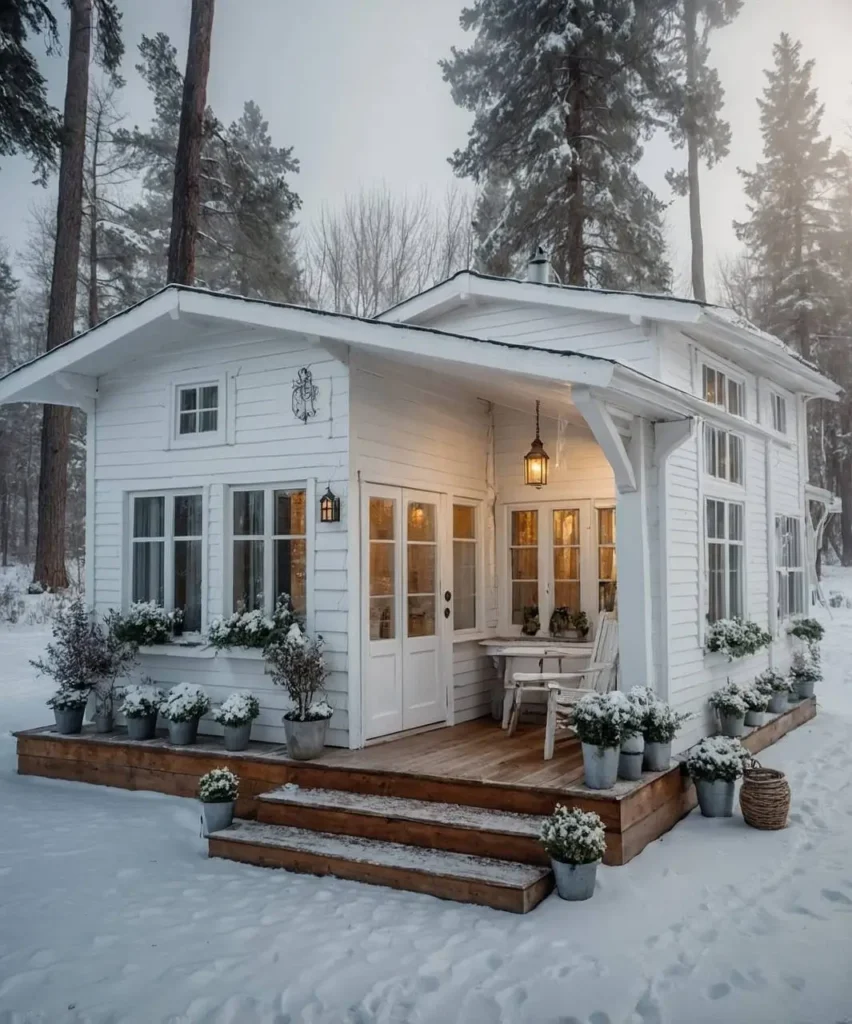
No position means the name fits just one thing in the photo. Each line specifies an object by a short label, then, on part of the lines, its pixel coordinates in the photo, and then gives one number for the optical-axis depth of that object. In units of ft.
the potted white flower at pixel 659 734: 17.42
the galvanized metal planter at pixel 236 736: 19.51
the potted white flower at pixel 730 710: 21.54
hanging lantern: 22.79
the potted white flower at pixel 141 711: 20.99
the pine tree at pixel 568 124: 37.96
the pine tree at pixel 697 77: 46.62
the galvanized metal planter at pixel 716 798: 18.22
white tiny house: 19.15
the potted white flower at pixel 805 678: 28.43
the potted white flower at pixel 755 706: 22.97
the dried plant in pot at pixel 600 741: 15.88
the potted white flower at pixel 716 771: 17.97
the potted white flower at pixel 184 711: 20.26
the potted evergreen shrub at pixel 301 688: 18.44
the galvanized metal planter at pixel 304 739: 18.40
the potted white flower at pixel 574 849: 13.67
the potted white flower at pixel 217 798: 16.71
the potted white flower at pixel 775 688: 25.18
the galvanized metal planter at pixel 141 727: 21.08
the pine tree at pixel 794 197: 62.34
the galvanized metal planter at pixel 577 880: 13.80
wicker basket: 17.29
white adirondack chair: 19.39
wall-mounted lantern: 19.48
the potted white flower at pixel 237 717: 19.36
